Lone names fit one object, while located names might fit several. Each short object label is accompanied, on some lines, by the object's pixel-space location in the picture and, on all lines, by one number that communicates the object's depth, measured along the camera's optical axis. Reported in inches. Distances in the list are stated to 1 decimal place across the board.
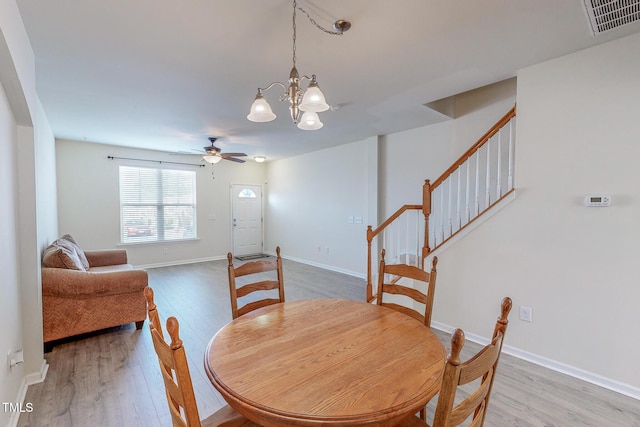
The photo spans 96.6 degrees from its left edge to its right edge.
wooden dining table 34.9
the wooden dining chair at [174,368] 32.4
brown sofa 106.4
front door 292.0
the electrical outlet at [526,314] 100.5
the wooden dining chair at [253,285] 71.8
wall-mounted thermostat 85.8
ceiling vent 68.3
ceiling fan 188.5
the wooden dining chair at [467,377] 28.6
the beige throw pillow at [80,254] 147.0
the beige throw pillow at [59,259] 112.5
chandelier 61.0
